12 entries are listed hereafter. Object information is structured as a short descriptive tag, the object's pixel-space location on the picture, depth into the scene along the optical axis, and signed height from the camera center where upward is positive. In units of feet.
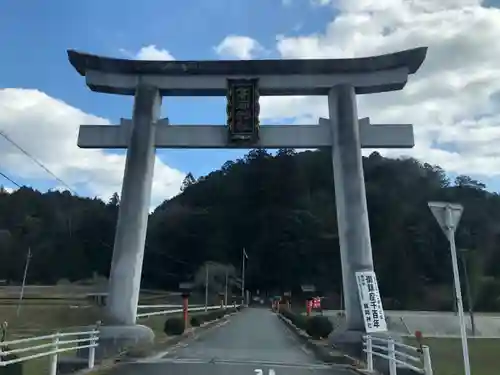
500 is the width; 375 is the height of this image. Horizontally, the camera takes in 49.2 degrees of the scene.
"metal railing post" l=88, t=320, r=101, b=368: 35.88 -0.43
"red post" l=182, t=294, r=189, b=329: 73.72 +5.02
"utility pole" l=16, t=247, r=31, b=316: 111.06 +7.94
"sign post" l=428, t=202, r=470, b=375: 25.16 +5.83
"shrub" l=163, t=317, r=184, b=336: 66.69 +1.99
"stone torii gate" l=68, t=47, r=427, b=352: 53.62 +23.10
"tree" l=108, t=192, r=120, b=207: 314.76 +83.22
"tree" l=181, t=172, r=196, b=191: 349.45 +103.98
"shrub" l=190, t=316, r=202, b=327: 87.99 +3.58
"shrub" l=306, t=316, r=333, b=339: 62.08 +2.01
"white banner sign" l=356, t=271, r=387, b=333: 46.26 +3.65
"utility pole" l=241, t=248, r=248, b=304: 268.91 +32.15
